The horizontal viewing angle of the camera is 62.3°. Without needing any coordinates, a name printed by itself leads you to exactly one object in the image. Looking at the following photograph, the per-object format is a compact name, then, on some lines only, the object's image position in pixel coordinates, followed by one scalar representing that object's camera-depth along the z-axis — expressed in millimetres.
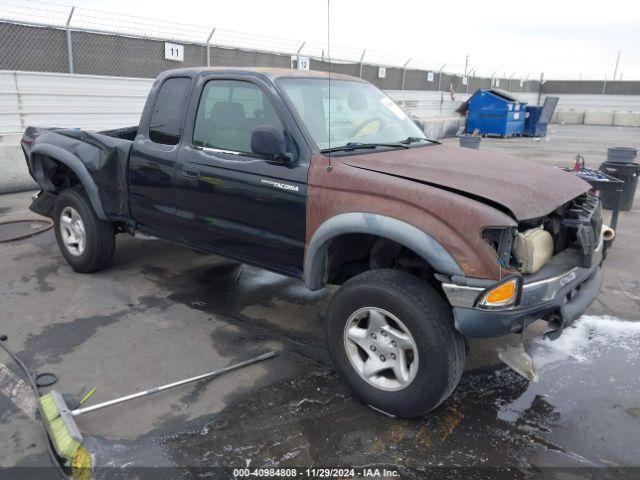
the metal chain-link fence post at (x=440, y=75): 24812
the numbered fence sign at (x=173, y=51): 12784
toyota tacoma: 2807
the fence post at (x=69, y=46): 10789
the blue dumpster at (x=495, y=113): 20484
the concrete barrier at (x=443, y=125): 18703
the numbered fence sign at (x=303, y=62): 15884
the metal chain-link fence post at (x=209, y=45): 13250
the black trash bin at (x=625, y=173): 7508
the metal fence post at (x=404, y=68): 21553
